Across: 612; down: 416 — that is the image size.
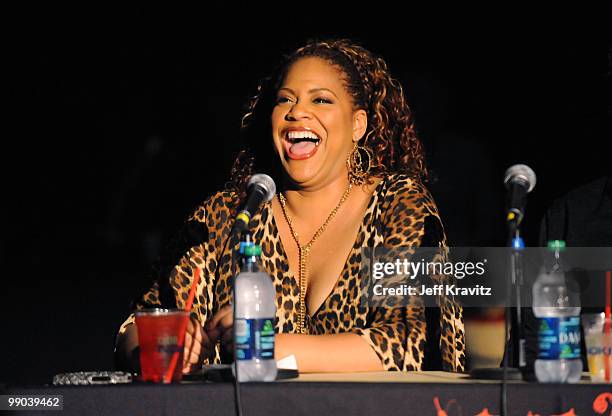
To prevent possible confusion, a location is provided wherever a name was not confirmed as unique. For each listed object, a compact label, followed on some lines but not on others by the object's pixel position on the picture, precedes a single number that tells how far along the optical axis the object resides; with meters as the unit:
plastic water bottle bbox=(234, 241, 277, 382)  4.12
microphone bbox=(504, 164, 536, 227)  4.00
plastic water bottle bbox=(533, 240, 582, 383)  4.03
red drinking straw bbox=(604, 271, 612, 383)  4.18
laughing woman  5.75
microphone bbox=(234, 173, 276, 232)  4.11
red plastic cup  4.22
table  3.89
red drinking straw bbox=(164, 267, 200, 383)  4.21
